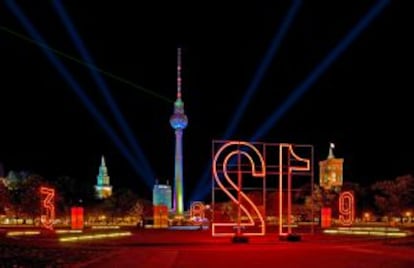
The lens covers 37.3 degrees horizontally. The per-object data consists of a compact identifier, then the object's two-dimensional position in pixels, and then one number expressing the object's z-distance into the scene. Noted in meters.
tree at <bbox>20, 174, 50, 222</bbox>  88.25
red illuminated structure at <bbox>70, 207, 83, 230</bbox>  58.28
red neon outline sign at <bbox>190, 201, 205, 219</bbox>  83.32
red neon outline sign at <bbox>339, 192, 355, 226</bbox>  55.16
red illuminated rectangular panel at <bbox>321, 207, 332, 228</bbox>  61.10
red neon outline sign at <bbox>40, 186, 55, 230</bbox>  49.88
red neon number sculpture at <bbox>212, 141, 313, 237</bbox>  33.50
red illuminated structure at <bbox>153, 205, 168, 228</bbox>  72.76
